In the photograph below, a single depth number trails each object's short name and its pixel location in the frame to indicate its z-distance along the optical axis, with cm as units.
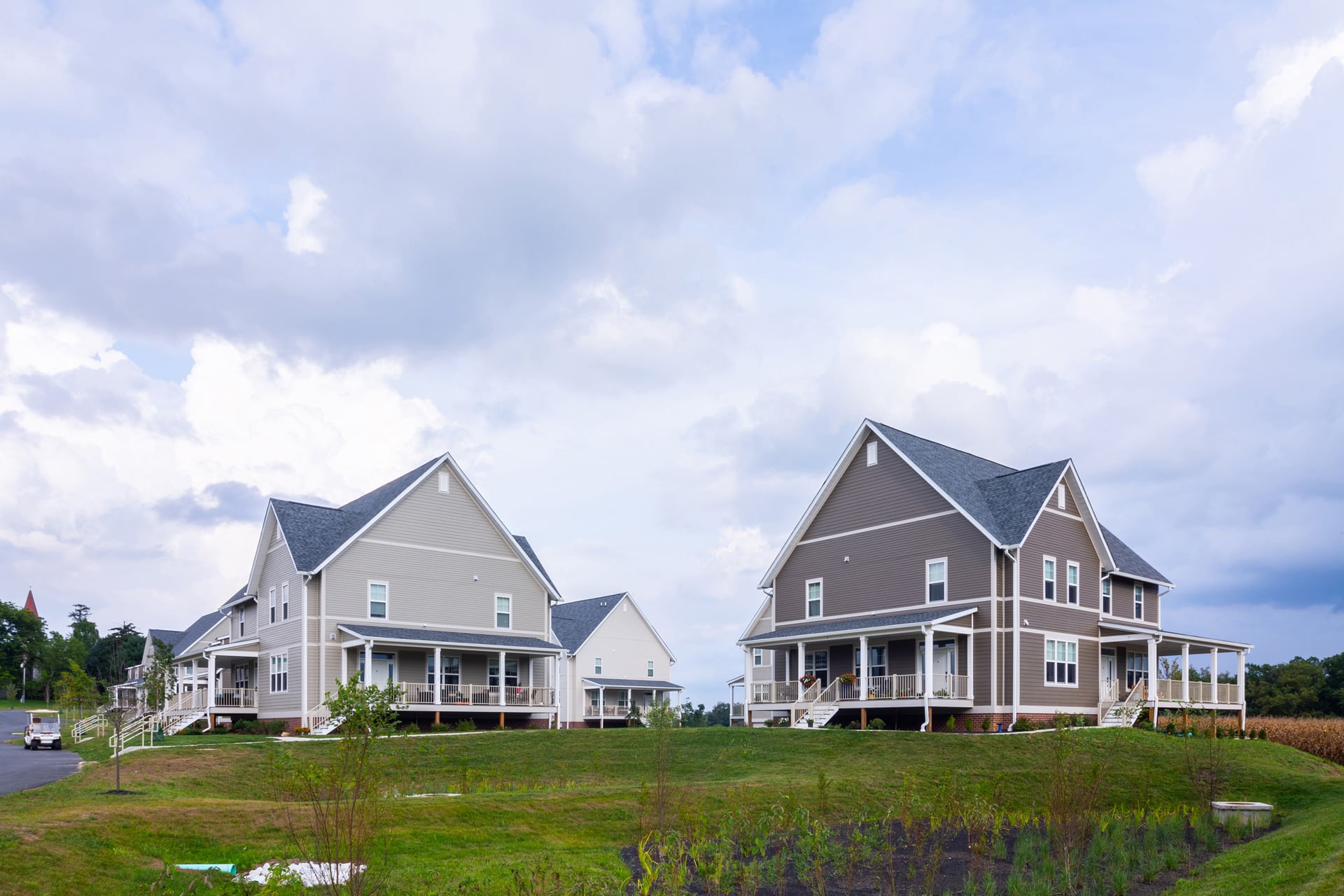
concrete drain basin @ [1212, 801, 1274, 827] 1961
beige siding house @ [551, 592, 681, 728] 5456
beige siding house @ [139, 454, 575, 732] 3772
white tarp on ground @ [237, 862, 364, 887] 1035
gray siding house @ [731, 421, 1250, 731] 3344
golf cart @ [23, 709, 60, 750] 3644
